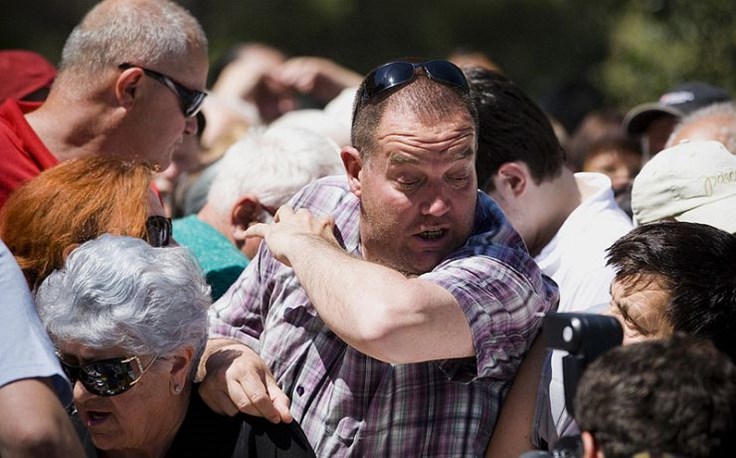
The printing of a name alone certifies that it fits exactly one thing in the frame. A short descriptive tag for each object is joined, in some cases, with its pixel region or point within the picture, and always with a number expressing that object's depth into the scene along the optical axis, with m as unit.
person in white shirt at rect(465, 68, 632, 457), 7.54
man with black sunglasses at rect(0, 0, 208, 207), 8.46
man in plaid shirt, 5.87
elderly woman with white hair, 6.14
